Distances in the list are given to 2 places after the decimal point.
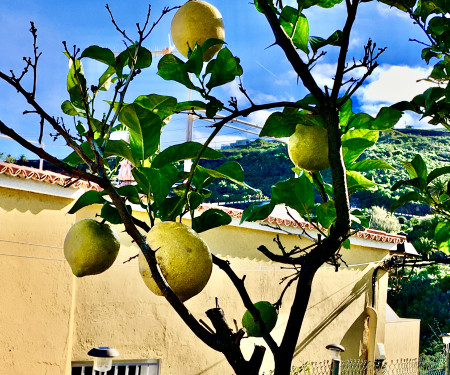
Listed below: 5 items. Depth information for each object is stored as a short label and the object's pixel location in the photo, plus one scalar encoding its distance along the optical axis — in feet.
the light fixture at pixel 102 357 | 12.36
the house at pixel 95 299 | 13.67
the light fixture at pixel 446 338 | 16.88
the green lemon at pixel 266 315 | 2.94
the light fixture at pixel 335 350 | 13.97
